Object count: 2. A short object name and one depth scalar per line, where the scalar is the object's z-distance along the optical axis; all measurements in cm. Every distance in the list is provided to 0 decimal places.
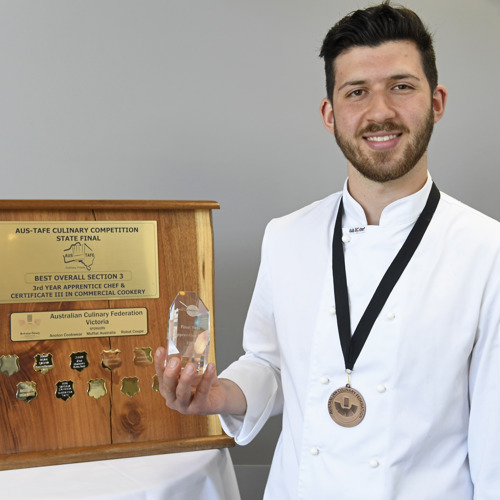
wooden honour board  154
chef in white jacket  122
